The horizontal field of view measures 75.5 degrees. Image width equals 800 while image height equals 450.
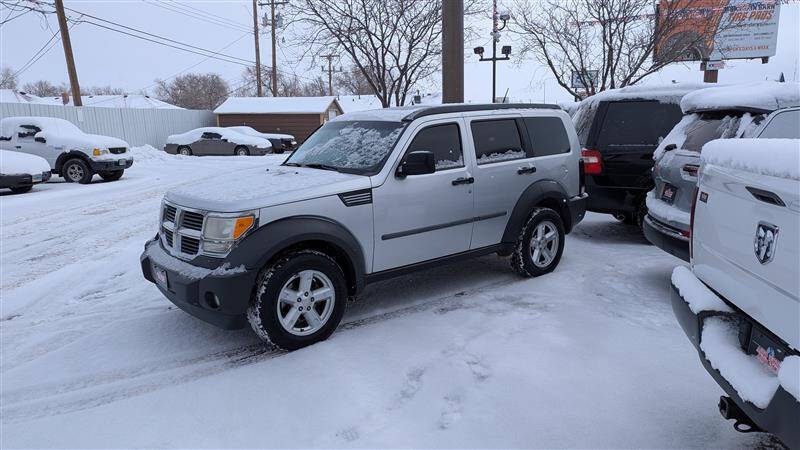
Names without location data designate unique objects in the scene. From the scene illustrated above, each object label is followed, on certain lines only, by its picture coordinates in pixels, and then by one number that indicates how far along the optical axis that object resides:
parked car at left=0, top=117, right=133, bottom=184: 13.97
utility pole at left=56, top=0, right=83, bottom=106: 20.95
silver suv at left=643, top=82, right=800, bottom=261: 4.50
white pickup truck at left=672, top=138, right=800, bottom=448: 1.86
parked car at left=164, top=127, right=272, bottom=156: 26.39
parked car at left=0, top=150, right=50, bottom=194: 11.50
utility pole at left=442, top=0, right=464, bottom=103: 8.51
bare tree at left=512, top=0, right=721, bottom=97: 14.91
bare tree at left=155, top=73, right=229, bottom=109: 74.31
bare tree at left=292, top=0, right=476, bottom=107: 15.02
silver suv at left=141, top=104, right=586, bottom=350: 3.68
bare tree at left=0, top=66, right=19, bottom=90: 59.84
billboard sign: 14.88
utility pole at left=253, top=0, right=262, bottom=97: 33.70
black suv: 6.88
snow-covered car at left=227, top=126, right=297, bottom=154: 29.20
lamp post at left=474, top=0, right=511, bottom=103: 16.38
